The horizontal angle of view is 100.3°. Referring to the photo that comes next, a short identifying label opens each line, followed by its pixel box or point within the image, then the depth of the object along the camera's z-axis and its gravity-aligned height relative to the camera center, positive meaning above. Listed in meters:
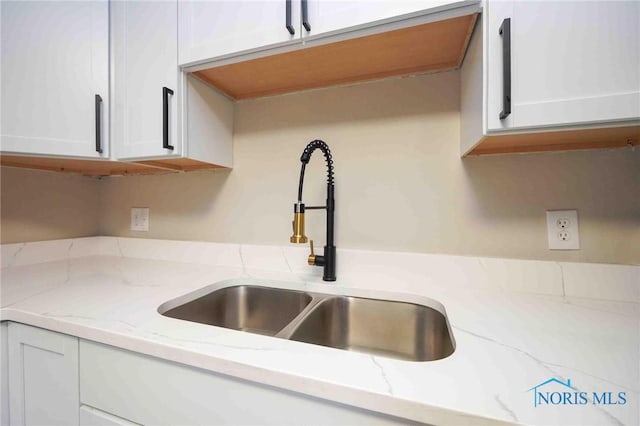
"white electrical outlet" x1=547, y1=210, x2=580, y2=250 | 0.83 -0.06
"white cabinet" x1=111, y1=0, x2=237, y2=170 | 0.96 +0.45
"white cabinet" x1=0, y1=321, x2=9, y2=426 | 0.71 -0.42
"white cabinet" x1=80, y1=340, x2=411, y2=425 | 0.45 -0.35
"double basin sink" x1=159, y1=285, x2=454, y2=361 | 0.80 -0.35
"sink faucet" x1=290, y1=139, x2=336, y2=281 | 0.89 -0.04
